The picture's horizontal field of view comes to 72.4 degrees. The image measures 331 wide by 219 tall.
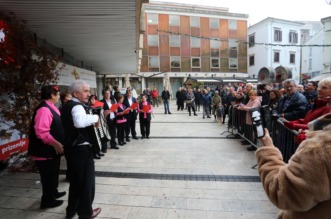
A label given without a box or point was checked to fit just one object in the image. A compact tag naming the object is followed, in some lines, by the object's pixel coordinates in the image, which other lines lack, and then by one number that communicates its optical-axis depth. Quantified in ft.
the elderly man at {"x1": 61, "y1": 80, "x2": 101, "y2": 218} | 8.55
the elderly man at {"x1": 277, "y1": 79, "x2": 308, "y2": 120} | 14.86
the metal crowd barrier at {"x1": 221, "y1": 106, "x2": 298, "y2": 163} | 11.88
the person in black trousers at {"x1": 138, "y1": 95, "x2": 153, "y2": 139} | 24.16
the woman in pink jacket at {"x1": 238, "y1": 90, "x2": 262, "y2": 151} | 18.93
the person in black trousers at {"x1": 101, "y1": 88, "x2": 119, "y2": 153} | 19.88
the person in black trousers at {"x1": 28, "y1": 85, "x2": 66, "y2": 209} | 9.94
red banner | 15.10
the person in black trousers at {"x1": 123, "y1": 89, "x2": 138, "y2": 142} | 23.43
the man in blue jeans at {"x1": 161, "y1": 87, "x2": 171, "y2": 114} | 49.47
